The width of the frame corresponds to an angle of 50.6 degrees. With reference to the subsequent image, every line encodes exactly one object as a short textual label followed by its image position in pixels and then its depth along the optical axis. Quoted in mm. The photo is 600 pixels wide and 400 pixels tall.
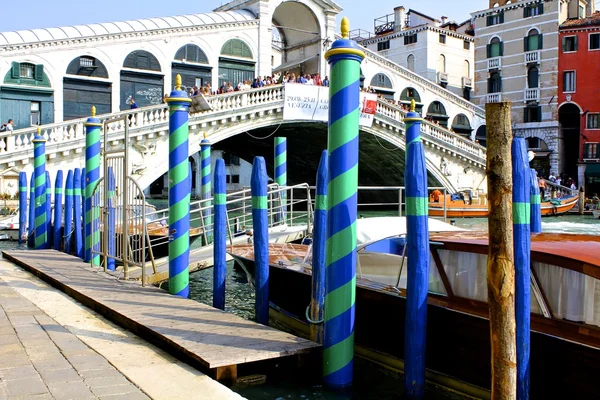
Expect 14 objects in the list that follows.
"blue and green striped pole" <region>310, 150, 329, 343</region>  4680
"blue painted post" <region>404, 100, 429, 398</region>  3855
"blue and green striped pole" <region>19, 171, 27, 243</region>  12875
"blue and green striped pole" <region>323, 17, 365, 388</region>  3990
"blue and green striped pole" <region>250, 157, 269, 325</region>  5211
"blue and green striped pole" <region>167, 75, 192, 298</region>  5980
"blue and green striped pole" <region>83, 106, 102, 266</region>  7840
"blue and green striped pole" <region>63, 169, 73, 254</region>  10258
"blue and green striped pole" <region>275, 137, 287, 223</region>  11242
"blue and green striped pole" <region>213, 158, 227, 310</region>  5785
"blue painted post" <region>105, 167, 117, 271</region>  7012
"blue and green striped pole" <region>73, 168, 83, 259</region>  9777
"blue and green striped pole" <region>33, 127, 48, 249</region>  10836
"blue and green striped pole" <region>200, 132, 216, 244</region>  11344
